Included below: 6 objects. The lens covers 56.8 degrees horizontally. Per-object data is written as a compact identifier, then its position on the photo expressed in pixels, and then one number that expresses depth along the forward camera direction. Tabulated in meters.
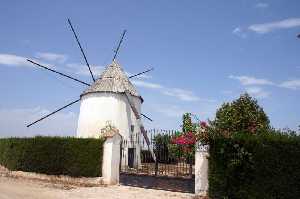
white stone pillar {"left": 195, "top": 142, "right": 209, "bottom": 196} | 10.92
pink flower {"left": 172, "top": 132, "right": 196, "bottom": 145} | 11.69
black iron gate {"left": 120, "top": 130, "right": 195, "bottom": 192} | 11.88
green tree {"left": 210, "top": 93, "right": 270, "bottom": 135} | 15.74
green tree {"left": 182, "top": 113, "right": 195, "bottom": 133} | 23.82
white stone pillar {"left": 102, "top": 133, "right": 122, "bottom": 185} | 13.81
